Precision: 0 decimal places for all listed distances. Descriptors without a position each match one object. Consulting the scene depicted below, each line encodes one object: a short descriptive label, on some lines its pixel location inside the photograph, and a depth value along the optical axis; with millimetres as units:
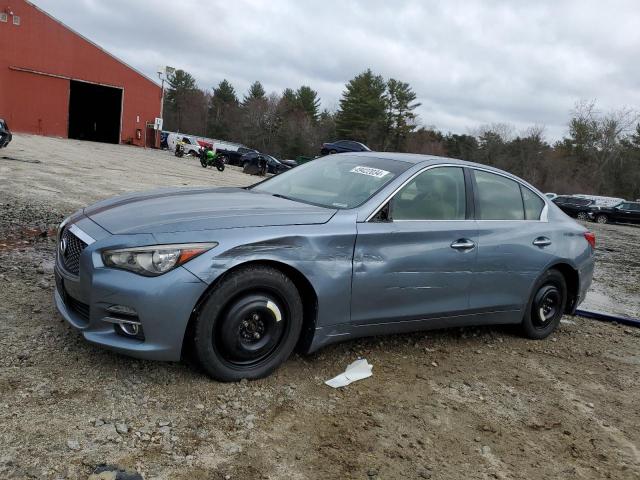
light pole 40106
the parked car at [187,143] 39438
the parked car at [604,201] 32897
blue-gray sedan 3084
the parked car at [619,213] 32531
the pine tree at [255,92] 87800
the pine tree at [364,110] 67500
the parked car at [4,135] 17034
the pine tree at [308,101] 82125
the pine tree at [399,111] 68750
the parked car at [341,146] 23959
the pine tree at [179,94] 84812
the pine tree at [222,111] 81312
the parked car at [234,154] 39719
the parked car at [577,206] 33094
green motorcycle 28156
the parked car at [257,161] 32469
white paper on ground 3646
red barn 33719
